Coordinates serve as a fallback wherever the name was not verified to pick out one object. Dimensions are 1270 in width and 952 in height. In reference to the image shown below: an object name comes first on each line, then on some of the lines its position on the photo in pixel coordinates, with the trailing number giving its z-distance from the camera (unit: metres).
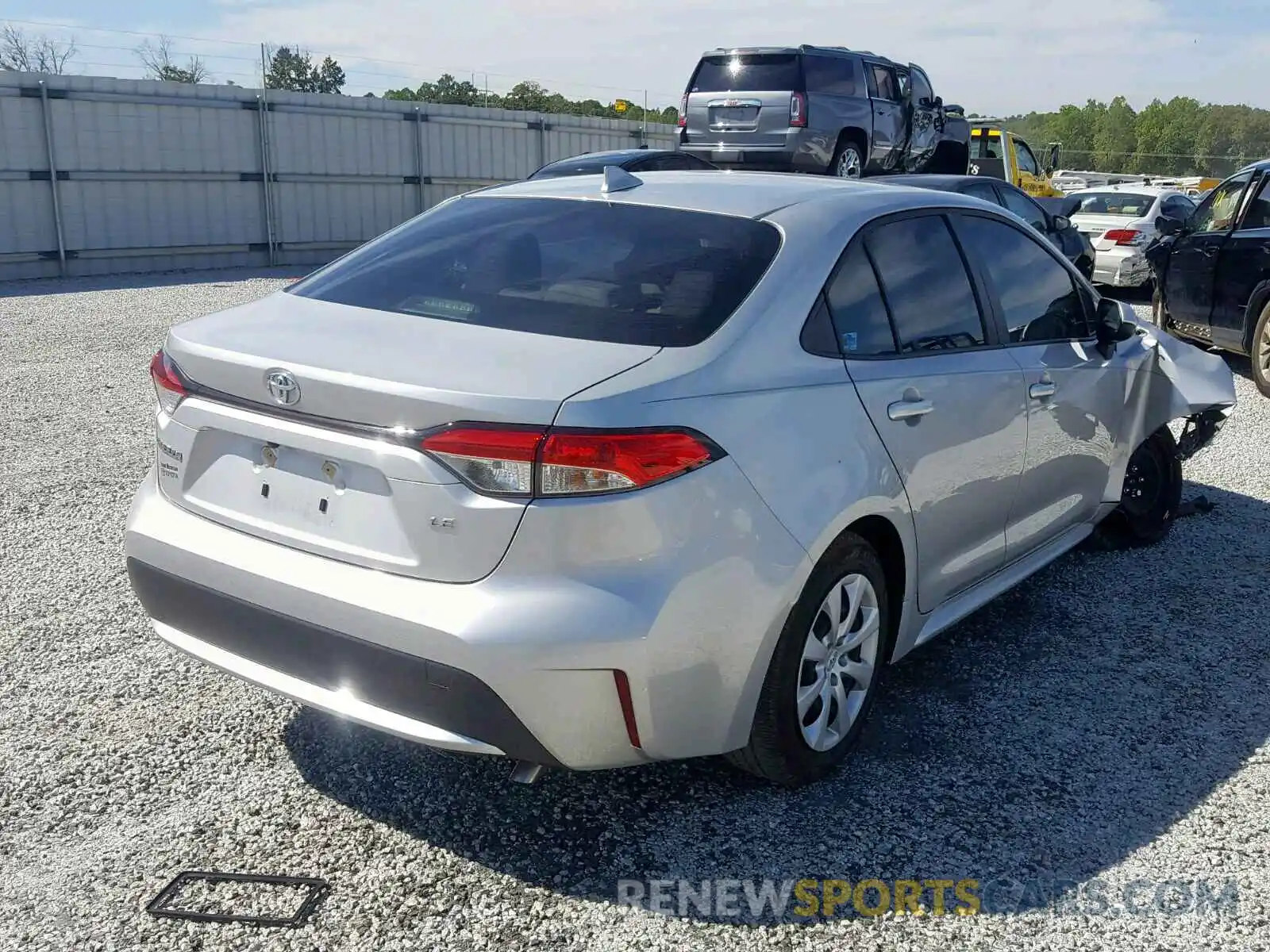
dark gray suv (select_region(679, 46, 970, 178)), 14.04
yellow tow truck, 19.25
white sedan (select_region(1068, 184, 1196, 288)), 15.10
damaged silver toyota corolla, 2.51
